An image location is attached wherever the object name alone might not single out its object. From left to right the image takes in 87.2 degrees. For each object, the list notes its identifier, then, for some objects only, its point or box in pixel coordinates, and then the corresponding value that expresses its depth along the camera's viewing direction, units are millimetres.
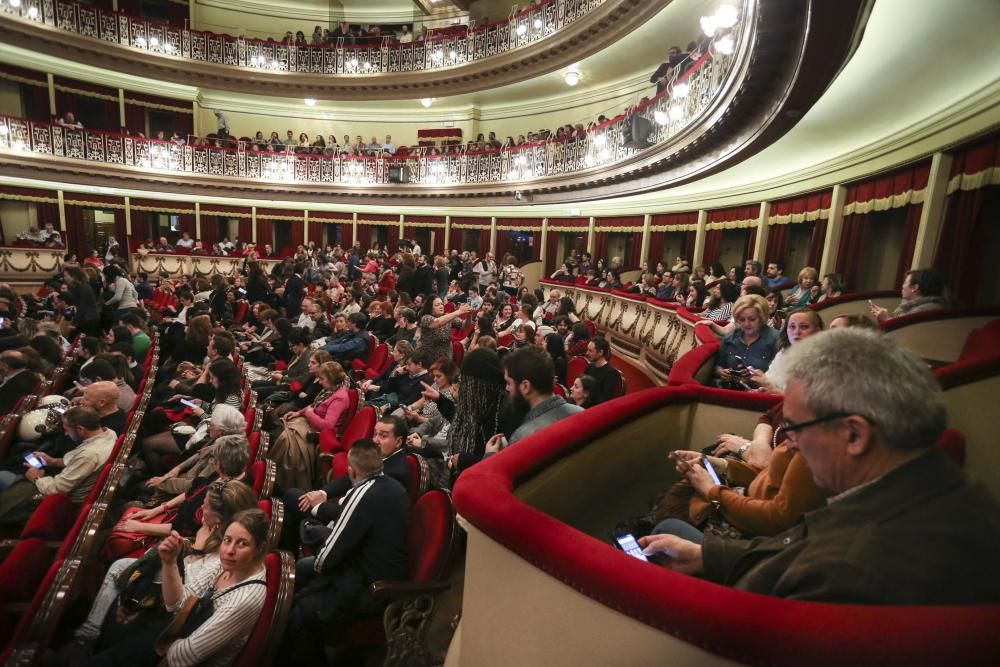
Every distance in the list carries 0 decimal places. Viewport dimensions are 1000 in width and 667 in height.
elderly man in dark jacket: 878
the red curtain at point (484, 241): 18375
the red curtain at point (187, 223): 18453
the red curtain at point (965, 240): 5105
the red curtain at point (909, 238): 6090
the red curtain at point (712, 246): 10992
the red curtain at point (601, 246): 15359
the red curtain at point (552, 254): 16500
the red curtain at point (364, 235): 19984
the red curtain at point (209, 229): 18688
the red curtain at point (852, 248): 7207
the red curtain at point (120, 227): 17312
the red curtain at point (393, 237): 19788
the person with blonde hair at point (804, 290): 6621
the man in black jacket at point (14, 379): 4309
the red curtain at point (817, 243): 7970
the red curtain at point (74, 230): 16281
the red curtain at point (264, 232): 19266
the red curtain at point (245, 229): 19219
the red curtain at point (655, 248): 12898
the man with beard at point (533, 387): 2367
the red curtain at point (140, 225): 17594
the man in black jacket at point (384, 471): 2791
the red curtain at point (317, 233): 19875
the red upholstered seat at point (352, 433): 3758
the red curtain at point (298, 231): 19703
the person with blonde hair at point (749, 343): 3338
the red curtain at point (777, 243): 9094
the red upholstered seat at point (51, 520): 2721
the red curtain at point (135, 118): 17281
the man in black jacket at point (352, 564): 2219
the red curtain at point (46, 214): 15805
